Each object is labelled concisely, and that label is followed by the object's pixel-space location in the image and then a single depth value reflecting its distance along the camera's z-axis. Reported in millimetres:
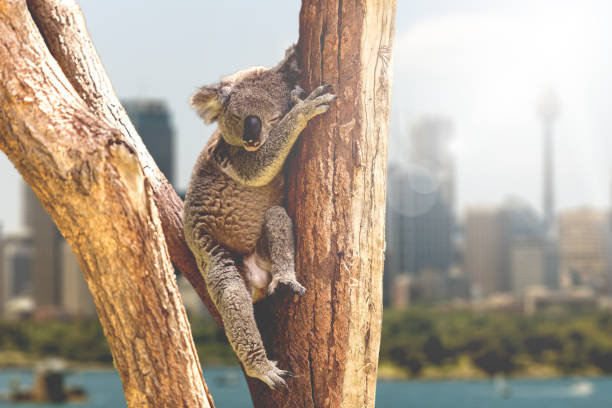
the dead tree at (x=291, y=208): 3649
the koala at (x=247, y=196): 3751
